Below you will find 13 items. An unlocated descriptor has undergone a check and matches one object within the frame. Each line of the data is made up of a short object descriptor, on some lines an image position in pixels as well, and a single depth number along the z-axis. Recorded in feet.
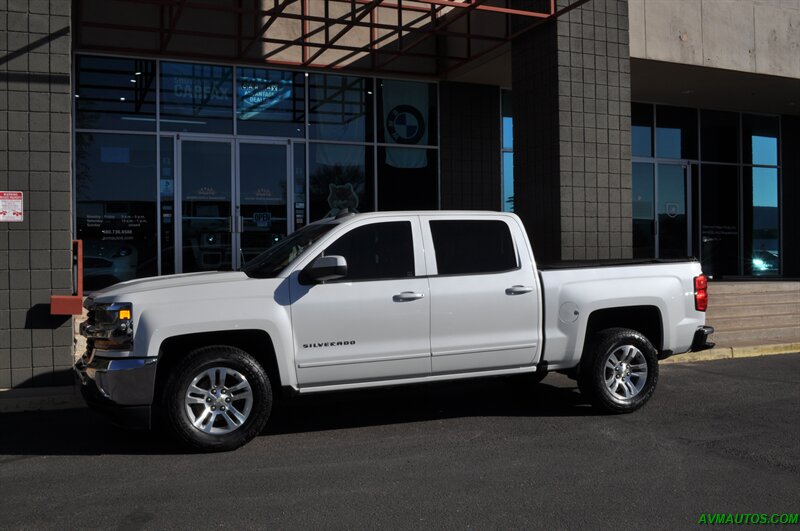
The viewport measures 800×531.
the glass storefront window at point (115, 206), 40.01
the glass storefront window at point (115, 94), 40.37
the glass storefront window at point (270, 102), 43.52
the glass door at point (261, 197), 43.11
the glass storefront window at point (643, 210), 54.70
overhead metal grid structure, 38.06
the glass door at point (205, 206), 41.78
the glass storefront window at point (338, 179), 45.06
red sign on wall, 25.98
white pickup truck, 18.38
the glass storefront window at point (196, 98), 41.93
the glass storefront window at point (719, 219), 57.98
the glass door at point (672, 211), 55.88
